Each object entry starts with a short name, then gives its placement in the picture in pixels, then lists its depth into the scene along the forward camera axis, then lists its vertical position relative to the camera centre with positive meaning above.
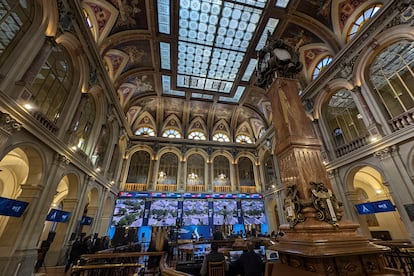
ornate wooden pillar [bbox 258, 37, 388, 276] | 1.82 +0.30
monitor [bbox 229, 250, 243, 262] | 5.21 -0.75
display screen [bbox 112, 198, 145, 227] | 12.70 +1.09
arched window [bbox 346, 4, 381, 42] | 7.18 +8.19
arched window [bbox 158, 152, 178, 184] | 15.13 +4.81
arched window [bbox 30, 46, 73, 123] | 5.90 +4.78
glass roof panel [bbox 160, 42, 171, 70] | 10.62 +10.00
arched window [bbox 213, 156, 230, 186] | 15.88 +4.94
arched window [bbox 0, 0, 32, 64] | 4.65 +5.18
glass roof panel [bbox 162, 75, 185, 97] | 13.04 +10.12
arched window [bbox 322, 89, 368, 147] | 8.55 +5.18
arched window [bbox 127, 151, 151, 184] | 14.84 +4.79
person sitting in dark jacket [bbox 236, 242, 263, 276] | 3.22 -0.57
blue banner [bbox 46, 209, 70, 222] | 6.52 +0.45
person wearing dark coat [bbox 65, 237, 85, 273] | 5.83 -0.71
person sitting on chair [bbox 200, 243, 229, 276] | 3.38 -0.53
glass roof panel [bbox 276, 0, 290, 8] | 8.53 +9.96
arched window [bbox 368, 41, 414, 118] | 6.56 +5.53
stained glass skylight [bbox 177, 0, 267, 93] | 8.81 +10.01
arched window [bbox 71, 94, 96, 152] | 7.53 +4.54
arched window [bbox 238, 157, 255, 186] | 16.45 +4.95
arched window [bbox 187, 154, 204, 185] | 15.54 +4.88
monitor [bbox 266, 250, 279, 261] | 3.24 -0.47
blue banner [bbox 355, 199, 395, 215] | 6.37 +0.76
